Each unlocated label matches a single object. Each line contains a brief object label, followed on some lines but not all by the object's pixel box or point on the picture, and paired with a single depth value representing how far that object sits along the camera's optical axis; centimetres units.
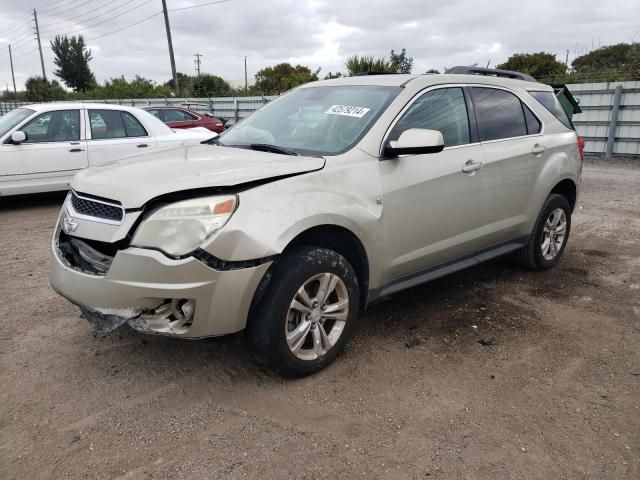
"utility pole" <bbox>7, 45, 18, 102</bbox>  7981
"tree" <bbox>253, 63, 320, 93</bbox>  2476
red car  1336
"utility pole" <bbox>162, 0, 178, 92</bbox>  3197
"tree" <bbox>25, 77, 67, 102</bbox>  4684
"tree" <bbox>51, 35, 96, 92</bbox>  6594
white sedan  729
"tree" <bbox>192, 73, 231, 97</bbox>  3650
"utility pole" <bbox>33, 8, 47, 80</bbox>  5728
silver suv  255
